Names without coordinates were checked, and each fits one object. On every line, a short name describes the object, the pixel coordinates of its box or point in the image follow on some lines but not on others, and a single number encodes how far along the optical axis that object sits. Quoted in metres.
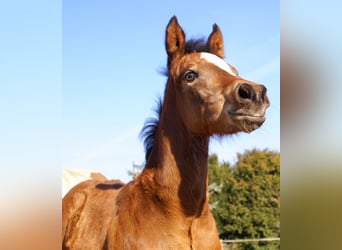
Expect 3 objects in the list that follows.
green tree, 9.71
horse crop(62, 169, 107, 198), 4.30
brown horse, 2.12
